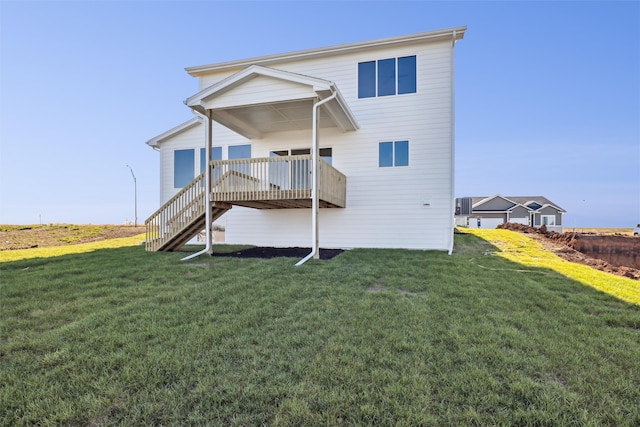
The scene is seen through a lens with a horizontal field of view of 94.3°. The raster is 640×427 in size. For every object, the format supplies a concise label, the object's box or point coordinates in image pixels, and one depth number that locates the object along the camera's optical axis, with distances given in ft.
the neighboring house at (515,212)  118.21
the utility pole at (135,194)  79.66
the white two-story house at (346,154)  27.58
